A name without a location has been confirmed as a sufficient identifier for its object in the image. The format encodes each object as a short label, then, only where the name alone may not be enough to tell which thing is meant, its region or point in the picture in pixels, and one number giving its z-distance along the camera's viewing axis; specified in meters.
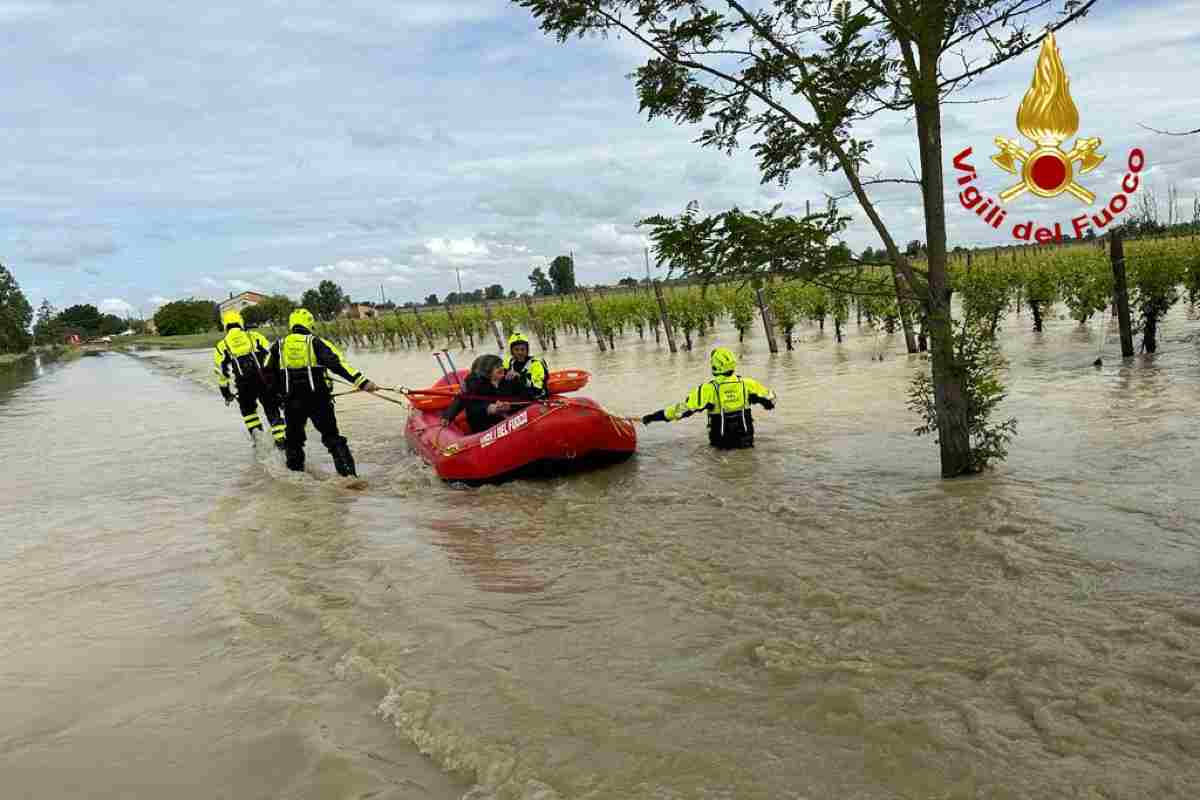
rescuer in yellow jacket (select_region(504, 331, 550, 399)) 9.66
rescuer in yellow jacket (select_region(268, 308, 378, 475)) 8.84
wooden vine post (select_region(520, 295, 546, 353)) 29.47
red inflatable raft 8.38
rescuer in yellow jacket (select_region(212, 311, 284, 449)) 10.86
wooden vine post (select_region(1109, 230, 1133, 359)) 12.63
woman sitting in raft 9.07
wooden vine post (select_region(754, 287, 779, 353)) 19.27
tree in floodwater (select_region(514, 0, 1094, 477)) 6.01
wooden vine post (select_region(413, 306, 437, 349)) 41.37
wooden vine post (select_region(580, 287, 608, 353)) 25.77
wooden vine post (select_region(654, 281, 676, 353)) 22.55
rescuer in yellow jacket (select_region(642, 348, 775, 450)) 8.77
